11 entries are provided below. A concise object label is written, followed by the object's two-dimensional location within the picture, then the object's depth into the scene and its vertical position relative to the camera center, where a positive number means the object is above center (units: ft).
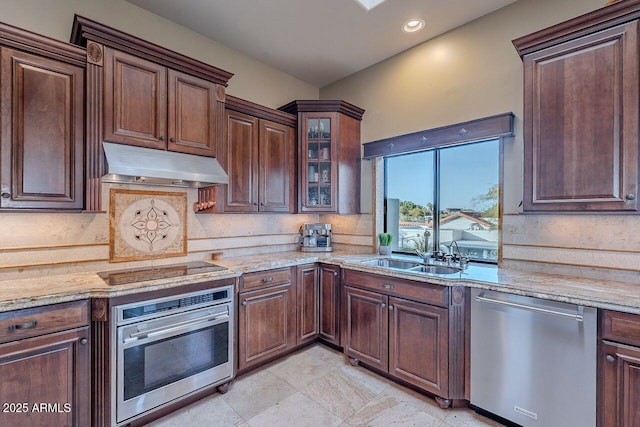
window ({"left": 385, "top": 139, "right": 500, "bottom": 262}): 9.26 +0.51
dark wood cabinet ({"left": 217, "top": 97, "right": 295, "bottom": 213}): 9.30 +1.83
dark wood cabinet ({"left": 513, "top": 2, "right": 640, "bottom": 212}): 5.79 +2.13
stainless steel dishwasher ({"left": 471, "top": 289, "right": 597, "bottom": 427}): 5.58 -3.01
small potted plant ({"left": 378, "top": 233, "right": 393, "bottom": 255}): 10.94 -1.13
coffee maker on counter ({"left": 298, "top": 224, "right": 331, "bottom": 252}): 12.01 -1.00
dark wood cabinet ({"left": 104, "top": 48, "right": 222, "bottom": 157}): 6.85 +2.72
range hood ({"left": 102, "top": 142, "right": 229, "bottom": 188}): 6.58 +1.14
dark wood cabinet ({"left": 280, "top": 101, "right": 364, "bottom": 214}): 11.03 +2.25
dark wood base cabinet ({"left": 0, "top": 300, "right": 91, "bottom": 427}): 5.12 -2.80
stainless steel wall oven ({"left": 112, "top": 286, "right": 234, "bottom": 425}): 6.14 -3.11
